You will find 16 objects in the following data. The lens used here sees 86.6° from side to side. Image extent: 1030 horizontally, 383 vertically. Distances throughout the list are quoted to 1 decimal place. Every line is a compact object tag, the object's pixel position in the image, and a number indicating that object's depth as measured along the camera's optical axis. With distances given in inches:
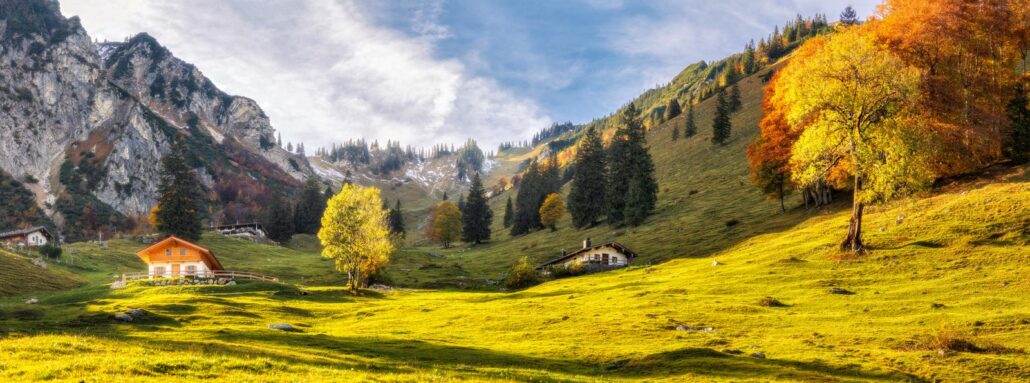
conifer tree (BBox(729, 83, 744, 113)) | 7220.0
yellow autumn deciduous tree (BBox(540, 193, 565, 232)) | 5310.0
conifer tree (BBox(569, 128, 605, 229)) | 4845.0
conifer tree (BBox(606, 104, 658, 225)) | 4175.7
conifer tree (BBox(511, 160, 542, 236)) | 5861.2
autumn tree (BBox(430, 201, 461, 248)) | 5944.9
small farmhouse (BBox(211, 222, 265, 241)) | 5841.5
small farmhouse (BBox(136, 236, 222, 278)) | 2915.8
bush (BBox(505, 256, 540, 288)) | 2851.9
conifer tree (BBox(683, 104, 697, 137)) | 7288.4
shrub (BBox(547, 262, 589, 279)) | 2979.8
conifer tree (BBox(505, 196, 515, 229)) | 7206.2
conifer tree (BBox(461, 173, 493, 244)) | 5767.7
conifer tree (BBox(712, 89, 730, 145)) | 5989.2
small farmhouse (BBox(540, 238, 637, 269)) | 3058.6
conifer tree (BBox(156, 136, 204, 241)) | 4530.0
